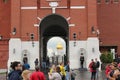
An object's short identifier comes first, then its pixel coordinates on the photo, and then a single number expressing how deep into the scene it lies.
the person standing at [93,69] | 13.76
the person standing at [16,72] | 6.08
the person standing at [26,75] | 6.45
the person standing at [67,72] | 11.88
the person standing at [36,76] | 6.86
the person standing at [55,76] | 6.52
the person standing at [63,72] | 11.01
